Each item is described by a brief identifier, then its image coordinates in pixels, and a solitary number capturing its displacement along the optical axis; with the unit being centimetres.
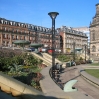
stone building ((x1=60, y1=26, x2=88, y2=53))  6557
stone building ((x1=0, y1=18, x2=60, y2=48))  4666
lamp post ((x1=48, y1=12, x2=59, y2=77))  1014
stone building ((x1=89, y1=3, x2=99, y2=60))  4628
